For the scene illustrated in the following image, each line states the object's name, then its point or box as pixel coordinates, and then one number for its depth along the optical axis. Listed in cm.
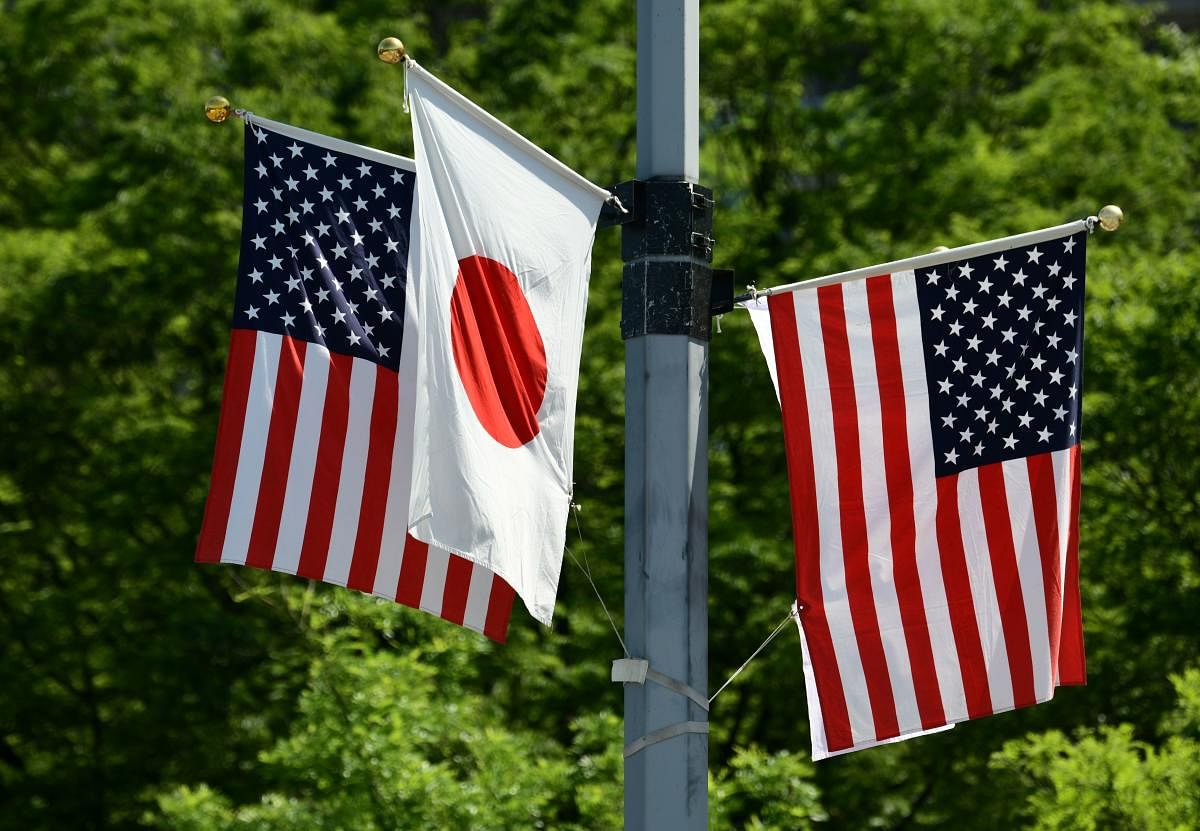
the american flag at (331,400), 1437
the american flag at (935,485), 1340
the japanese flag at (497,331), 1266
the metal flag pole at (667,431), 1239
